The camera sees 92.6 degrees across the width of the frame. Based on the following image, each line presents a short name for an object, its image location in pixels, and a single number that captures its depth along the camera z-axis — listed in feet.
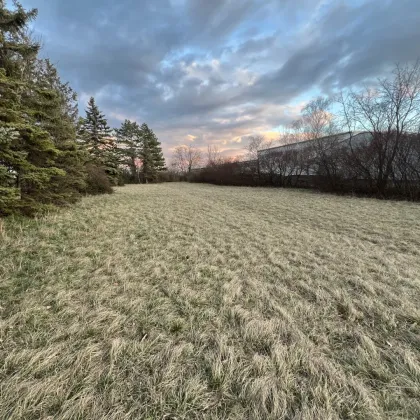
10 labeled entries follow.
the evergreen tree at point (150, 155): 115.44
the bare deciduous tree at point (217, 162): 105.09
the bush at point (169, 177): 125.44
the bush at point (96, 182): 40.55
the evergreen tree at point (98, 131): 71.61
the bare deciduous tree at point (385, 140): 36.94
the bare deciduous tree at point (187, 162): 168.66
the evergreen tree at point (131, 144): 111.04
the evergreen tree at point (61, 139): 21.93
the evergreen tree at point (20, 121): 13.99
